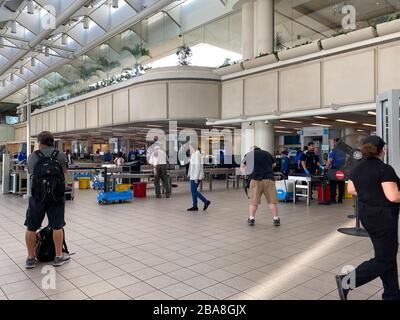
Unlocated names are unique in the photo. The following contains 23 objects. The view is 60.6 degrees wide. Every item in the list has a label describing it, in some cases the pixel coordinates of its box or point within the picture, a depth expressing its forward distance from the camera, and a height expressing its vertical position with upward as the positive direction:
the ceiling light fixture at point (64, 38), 17.22 +5.96
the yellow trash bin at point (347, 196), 10.03 -1.21
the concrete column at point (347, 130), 13.09 +0.95
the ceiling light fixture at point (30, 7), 12.73 +5.58
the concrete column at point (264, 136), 11.33 +0.64
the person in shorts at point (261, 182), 6.13 -0.48
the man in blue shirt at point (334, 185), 8.61 -0.82
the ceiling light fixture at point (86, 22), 14.55 +5.70
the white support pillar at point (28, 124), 10.98 +1.01
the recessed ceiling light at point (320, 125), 12.55 +1.13
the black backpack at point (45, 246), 4.05 -1.06
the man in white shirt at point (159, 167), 9.83 -0.33
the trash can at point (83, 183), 12.81 -1.01
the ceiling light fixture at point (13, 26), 14.90 +5.68
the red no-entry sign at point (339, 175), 5.66 -0.33
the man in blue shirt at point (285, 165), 11.45 -0.34
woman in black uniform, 2.66 -0.47
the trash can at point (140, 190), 10.23 -1.02
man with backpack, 3.76 -0.40
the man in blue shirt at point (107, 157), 16.11 -0.05
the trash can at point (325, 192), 9.05 -0.98
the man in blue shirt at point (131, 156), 14.85 -0.01
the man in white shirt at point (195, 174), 7.68 -0.41
